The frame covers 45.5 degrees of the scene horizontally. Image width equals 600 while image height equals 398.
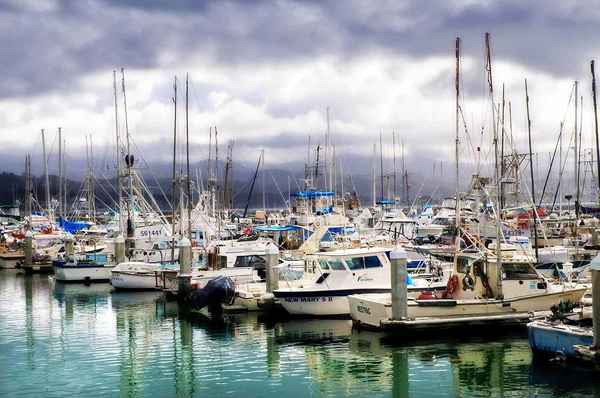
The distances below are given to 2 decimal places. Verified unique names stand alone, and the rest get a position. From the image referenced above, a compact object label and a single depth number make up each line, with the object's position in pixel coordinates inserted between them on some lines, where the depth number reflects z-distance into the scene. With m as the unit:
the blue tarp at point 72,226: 70.75
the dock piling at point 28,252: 56.97
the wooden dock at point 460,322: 25.19
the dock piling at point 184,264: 36.81
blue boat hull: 20.12
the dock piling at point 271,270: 32.81
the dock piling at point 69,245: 53.16
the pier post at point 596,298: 18.86
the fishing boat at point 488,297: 26.00
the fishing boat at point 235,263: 37.75
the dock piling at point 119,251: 48.38
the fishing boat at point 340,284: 30.17
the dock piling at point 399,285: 24.97
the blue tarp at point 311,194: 58.03
